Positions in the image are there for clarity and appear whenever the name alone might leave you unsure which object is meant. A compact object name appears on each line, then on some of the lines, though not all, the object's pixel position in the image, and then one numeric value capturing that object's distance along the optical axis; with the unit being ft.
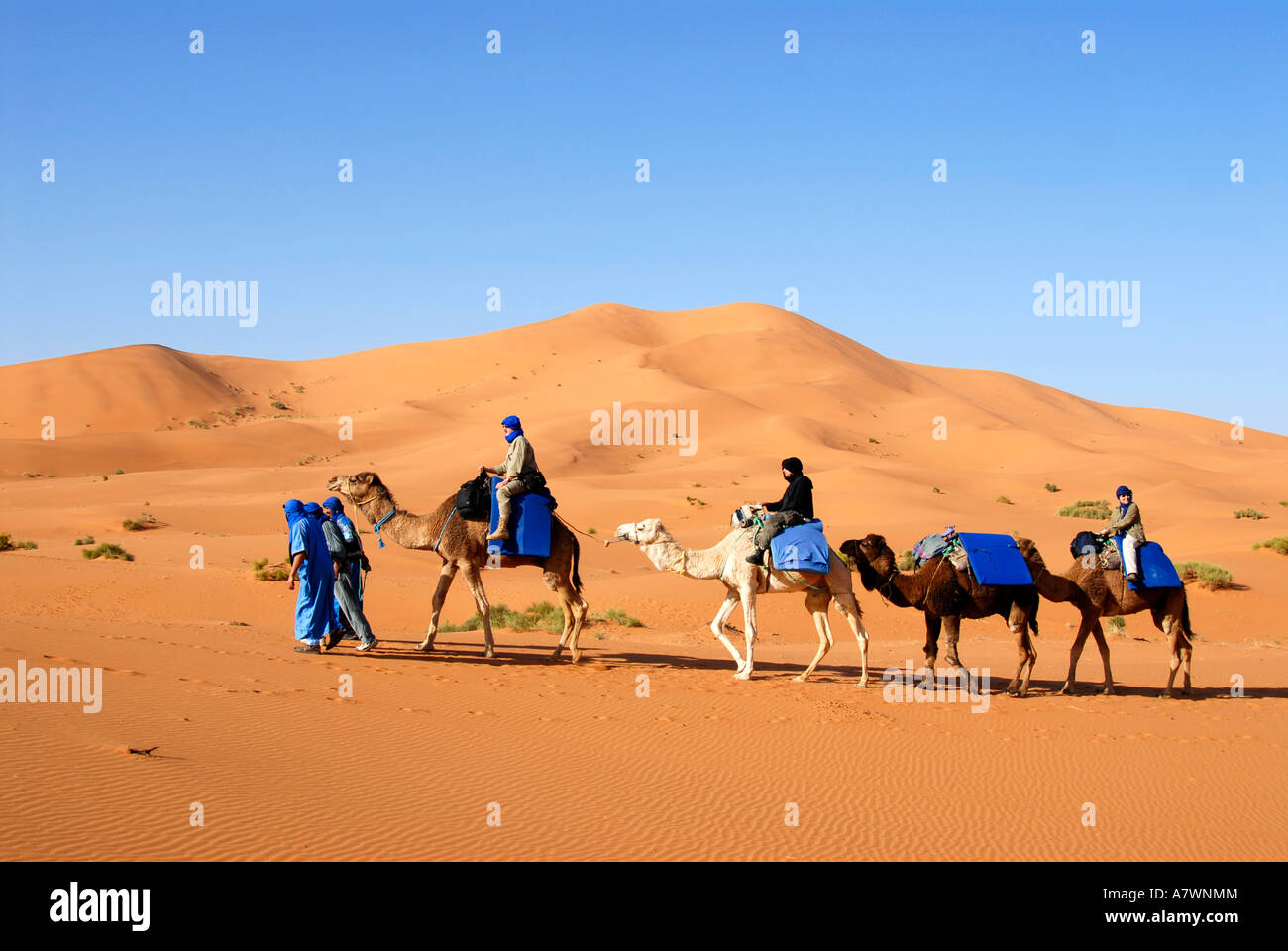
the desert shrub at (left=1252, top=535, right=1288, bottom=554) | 89.30
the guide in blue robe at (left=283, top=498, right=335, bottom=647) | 41.52
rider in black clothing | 40.11
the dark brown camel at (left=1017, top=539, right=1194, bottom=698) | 41.47
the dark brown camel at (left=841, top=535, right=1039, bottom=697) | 40.01
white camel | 40.37
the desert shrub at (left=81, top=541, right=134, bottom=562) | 80.64
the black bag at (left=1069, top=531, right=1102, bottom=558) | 42.19
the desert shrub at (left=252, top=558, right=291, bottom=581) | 73.20
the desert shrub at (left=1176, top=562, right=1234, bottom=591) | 79.20
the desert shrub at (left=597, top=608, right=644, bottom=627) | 66.90
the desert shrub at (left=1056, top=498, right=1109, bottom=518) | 130.21
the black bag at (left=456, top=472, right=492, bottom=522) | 42.27
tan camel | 42.73
